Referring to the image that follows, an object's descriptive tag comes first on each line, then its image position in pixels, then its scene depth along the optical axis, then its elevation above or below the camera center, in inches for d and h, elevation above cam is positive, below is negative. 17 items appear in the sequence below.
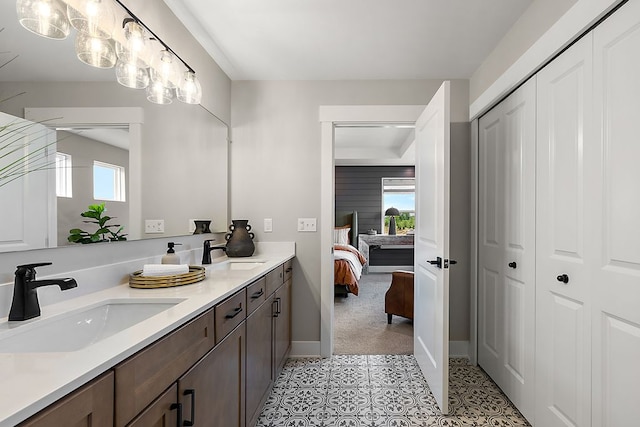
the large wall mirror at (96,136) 46.0 +13.9
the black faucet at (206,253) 93.0 -10.3
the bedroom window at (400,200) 294.2 +12.0
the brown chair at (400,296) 147.3 -34.9
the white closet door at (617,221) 51.0 -1.1
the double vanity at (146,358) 26.3 -14.7
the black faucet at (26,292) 40.9 -9.2
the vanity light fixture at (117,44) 48.6 +28.6
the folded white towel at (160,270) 63.4 -10.2
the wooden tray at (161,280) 61.9 -11.8
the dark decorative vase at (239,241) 107.8 -8.3
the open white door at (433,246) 83.7 -8.5
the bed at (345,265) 188.7 -28.7
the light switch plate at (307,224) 118.1 -3.3
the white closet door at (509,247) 79.4 -8.2
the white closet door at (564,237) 61.1 -4.4
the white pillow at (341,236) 267.3 -16.6
